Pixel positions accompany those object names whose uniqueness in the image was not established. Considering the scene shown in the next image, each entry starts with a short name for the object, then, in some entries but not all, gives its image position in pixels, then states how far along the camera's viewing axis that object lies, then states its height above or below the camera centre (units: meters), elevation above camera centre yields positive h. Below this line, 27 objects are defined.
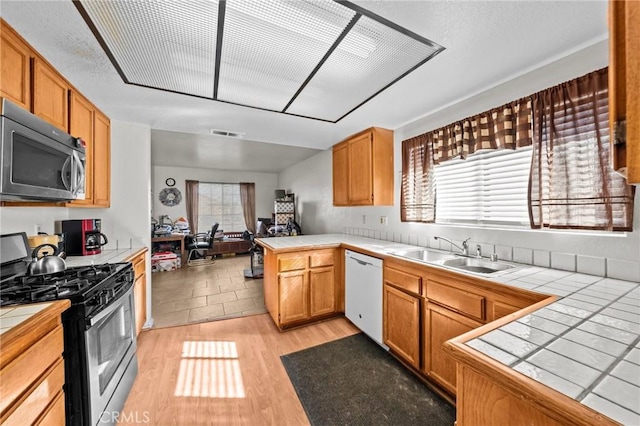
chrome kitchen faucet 2.00 -0.30
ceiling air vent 2.87 +1.00
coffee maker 2.12 -0.21
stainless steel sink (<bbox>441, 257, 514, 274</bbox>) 1.77 -0.41
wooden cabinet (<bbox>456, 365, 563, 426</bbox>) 0.58 -0.52
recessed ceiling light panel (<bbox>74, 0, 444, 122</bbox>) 1.14 +0.98
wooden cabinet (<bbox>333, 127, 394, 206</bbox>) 2.78 +0.55
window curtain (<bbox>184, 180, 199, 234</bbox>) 6.51 +0.34
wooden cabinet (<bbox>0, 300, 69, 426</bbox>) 0.79 -0.60
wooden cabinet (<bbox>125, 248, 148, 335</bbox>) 2.17 -0.70
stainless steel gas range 1.18 -0.62
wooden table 5.14 -0.58
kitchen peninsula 0.51 -0.39
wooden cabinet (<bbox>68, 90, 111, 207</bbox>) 1.88 +0.63
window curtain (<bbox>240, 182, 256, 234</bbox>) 7.25 +0.31
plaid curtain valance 1.70 +0.65
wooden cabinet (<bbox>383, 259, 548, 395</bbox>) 1.33 -0.65
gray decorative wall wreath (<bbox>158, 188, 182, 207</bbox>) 6.19 +0.45
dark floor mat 1.48 -1.27
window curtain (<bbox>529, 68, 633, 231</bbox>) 1.33 +0.30
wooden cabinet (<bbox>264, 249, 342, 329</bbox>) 2.46 -0.79
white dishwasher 2.18 -0.79
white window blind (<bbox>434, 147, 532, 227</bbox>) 1.77 +0.21
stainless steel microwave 1.15 +0.31
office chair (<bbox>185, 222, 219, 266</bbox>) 5.42 -0.77
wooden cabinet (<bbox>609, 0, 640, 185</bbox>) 0.48 +0.27
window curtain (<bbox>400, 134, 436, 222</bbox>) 2.40 +0.33
